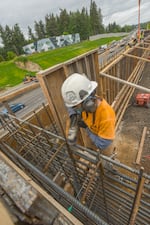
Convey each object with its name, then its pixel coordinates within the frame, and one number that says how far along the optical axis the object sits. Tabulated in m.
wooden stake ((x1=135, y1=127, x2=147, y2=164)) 4.85
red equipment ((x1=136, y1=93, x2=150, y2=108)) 7.43
